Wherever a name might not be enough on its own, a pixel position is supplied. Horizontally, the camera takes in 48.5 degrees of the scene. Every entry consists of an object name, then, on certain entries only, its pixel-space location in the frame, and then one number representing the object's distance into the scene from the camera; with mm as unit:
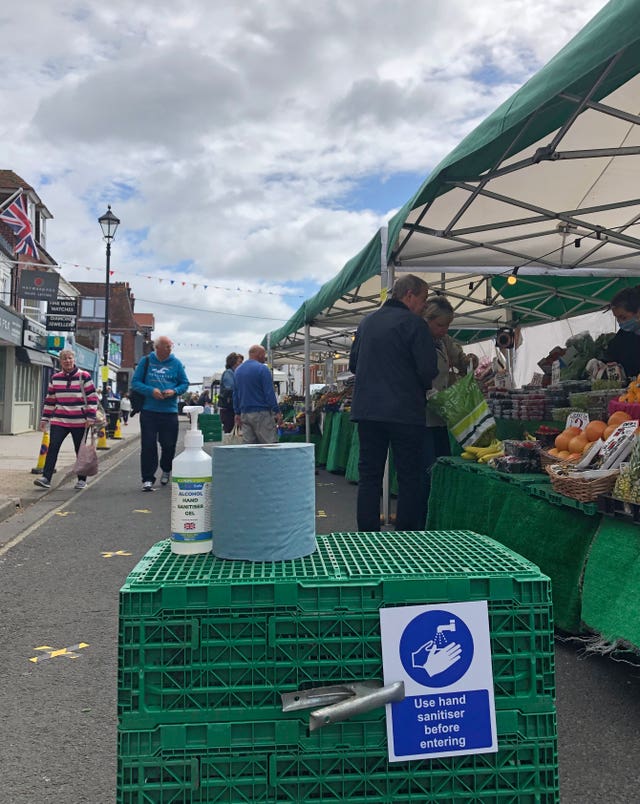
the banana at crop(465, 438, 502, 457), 5371
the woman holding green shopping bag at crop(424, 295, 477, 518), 6133
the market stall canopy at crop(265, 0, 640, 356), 3809
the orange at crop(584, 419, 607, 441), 4082
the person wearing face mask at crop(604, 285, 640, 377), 5453
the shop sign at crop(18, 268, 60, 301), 24953
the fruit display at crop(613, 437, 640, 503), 3119
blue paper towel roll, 1929
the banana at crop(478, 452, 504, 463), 5148
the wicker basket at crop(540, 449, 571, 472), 4256
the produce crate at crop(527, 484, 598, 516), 3471
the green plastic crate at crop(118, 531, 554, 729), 1637
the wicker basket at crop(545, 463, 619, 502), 3361
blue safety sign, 1664
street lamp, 20625
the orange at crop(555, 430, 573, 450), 4285
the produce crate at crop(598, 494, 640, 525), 3148
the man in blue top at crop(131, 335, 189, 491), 9883
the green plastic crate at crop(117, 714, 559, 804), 1608
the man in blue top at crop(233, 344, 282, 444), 9836
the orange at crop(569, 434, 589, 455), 4078
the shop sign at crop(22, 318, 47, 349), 24828
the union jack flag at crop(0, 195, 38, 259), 22297
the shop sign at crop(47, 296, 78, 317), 26688
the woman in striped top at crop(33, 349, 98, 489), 9641
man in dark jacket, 4844
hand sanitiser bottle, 1987
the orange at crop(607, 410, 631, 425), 3914
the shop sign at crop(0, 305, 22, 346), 21672
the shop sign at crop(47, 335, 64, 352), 28875
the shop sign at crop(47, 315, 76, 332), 25906
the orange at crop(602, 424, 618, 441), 3883
